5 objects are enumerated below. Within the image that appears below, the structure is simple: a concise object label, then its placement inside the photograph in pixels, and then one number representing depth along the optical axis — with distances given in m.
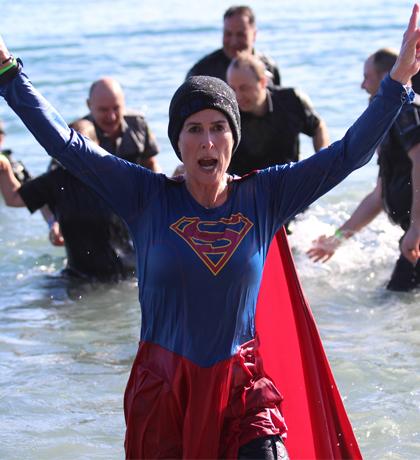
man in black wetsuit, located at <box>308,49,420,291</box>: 12.90
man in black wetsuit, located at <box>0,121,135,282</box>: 15.02
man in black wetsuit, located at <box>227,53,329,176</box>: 14.80
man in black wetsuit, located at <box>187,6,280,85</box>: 17.62
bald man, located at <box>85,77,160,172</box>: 15.09
